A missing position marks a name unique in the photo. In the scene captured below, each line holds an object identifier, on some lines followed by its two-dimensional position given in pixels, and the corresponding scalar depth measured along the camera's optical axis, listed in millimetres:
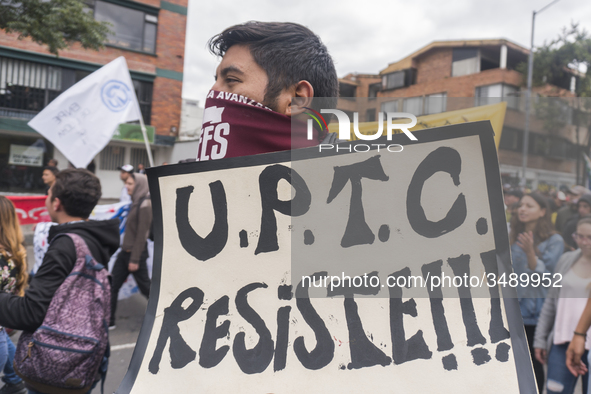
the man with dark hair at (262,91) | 1017
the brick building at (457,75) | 21938
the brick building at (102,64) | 14164
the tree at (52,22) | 6609
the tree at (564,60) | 16672
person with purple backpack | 1805
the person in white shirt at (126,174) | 5148
